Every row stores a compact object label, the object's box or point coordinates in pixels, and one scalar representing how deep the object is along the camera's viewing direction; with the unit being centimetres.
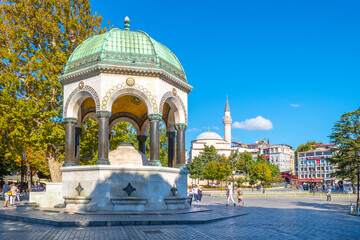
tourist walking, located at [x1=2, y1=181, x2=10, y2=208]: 1854
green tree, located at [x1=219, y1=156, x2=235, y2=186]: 6681
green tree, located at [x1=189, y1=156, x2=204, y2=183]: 7700
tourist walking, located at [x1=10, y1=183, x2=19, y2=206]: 1931
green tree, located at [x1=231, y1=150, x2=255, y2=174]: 8006
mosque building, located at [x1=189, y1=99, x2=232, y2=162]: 10581
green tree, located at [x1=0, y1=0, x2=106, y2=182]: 2252
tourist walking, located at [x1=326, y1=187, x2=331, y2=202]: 3056
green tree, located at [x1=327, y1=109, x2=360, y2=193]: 3853
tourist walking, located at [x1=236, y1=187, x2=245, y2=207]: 2185
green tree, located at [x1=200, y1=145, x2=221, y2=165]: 8281
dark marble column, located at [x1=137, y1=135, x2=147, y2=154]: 2084
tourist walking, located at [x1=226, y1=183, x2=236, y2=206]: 2210
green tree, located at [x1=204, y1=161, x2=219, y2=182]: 6826
